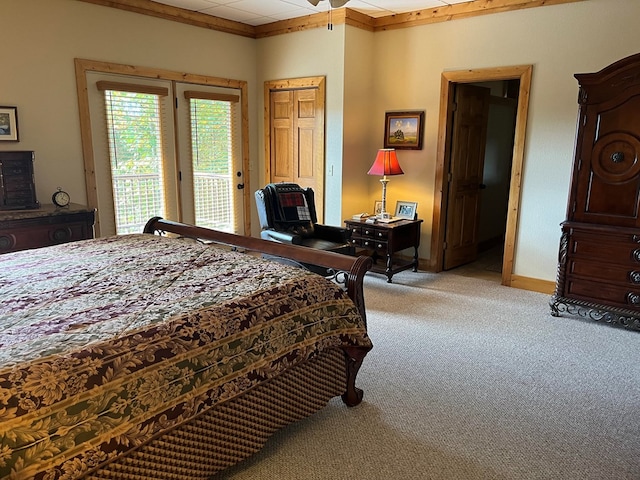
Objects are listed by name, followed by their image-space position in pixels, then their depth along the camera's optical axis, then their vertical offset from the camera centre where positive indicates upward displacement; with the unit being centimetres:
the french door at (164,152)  465 -2
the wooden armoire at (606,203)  358 -38
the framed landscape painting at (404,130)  524 +26
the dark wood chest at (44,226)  361 -61
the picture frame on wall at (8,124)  394 +21
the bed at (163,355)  140 -73
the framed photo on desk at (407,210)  532 -64
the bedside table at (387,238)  485 -90
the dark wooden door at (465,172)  525 -21
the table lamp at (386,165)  497 -13
